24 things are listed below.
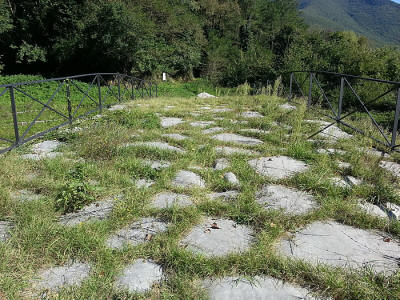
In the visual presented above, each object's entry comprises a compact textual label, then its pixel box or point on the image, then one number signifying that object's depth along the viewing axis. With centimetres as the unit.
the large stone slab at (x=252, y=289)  147
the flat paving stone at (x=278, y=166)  291
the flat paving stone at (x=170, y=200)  228
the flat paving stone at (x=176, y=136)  403
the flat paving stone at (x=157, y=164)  301
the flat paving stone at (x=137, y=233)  185
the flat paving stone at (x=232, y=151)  350
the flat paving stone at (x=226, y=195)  241
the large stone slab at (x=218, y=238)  180
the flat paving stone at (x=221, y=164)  308
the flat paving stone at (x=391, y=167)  296
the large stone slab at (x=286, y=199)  227
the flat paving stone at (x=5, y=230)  184
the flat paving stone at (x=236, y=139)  401
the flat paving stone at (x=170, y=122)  498
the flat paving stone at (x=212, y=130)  453
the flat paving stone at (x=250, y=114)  566
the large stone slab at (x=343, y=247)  169
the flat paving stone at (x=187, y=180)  266
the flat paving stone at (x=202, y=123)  500
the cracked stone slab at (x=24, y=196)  228
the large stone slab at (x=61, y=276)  150
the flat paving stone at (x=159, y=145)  354
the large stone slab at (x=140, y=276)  151
